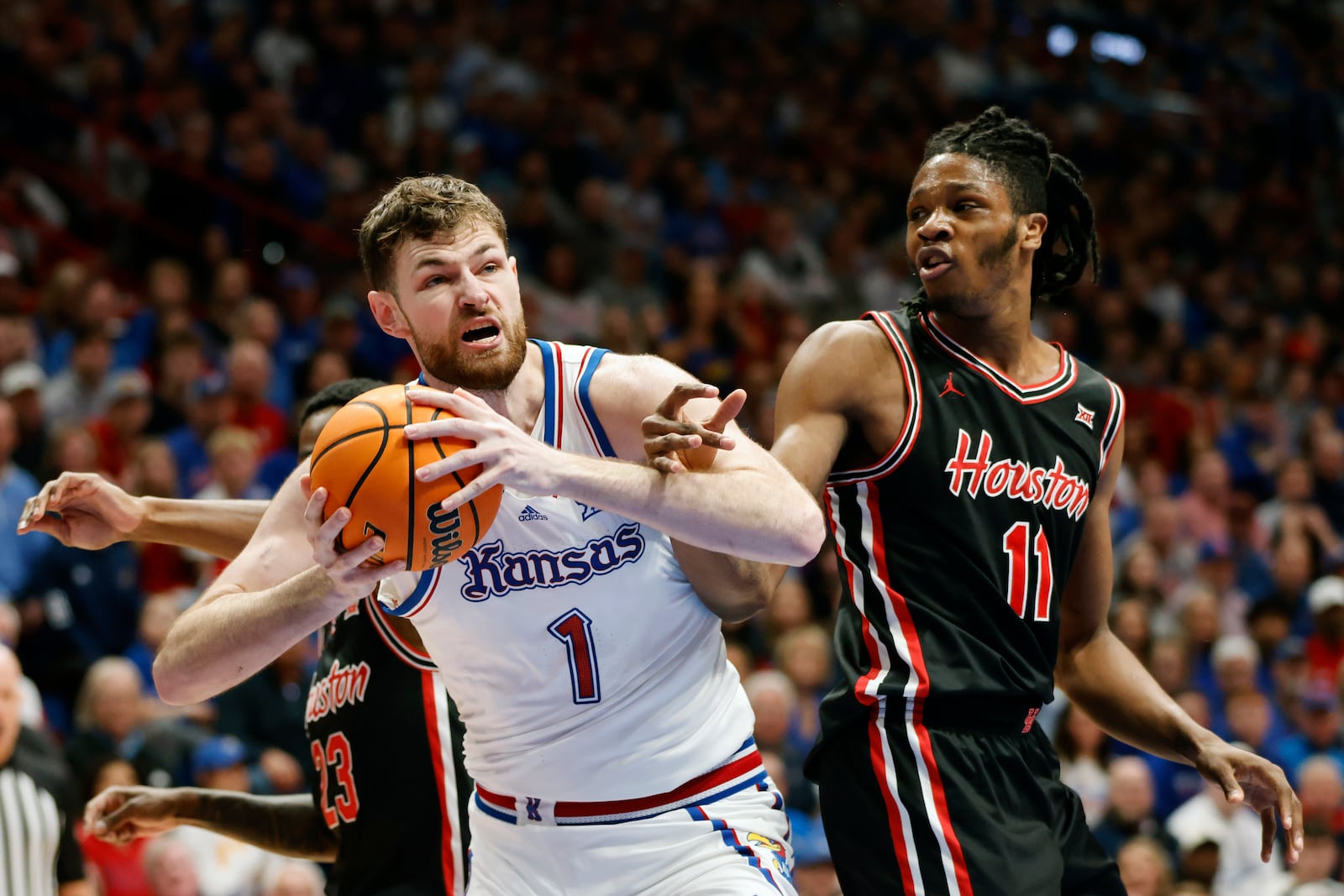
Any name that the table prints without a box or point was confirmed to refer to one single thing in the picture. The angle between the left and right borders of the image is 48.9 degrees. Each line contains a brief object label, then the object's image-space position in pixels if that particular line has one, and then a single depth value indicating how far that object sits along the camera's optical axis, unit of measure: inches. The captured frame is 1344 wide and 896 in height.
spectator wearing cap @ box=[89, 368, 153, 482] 340.2
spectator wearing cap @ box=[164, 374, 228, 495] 345.7
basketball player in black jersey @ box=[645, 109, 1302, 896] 142.7
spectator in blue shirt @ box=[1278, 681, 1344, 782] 347.3
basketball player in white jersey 133.2
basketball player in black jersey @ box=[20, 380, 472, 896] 163.6
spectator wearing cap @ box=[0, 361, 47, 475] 332.5
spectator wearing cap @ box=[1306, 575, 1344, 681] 383.9
